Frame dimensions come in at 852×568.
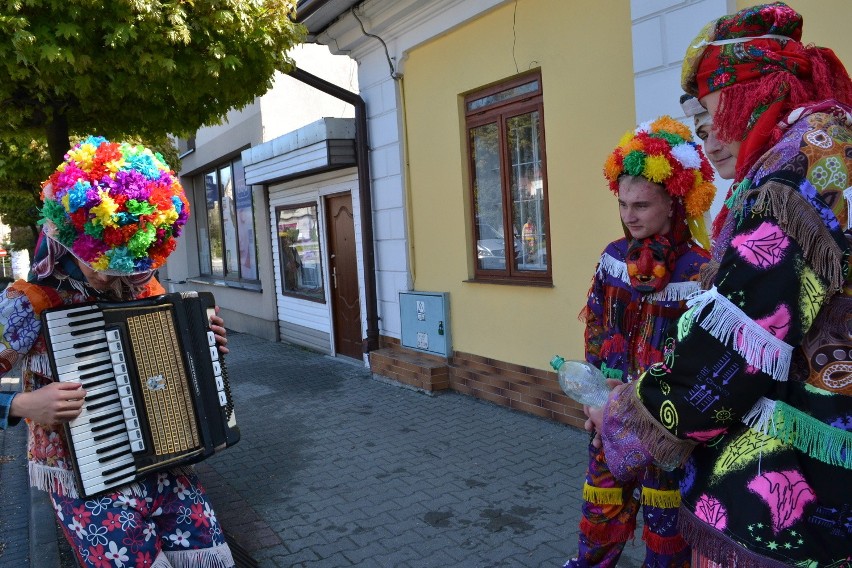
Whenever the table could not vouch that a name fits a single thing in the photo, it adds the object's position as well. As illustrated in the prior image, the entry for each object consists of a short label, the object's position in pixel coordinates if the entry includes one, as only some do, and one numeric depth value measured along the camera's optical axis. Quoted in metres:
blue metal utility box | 6.93
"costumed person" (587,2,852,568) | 1.35
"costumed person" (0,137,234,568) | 2.33
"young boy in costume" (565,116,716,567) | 2.58
